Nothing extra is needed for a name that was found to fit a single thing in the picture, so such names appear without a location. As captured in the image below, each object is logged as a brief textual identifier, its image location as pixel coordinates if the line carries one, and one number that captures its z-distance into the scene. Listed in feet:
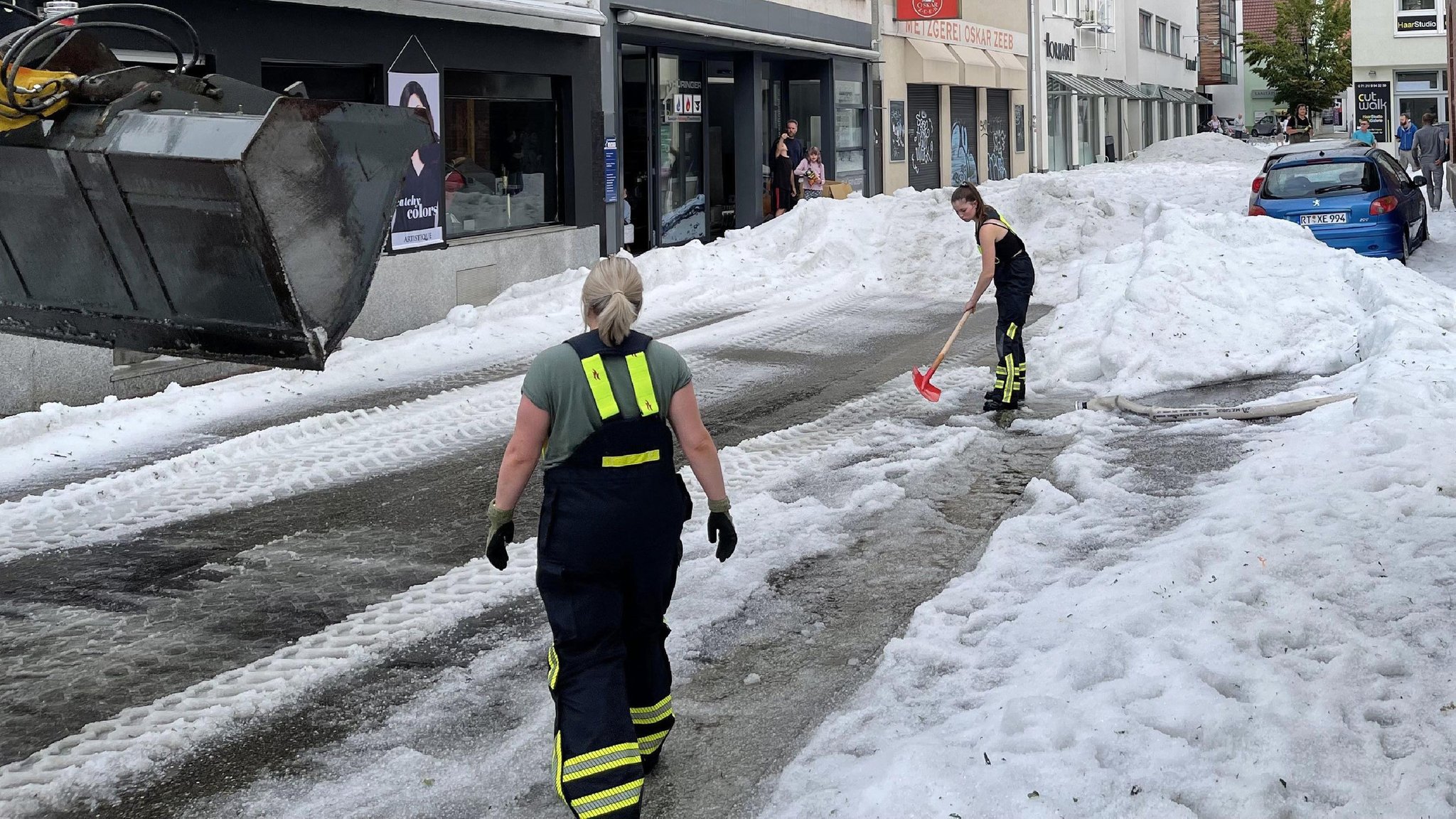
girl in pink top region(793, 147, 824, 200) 85.35
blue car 59.16
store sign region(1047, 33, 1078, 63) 152.35
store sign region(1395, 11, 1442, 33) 166.30
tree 237.66
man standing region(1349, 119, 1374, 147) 129.73
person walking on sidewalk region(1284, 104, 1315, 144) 195.42
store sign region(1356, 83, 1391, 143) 173.78
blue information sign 66.54
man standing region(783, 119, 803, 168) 85.51
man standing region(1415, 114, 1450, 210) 89.04
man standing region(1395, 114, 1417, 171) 118.52
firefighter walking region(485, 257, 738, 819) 14.37
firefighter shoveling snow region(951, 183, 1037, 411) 35.73
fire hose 32.32
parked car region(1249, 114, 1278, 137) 274.77
